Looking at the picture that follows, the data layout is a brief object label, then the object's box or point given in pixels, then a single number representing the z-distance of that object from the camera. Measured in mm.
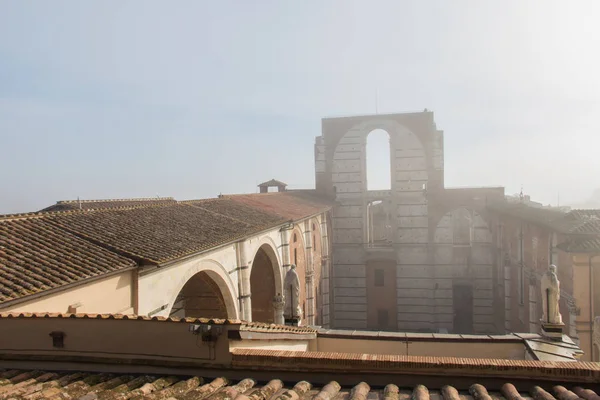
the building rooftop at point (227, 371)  3791
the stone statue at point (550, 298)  9492
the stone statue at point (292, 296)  10977
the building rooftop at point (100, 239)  6746
